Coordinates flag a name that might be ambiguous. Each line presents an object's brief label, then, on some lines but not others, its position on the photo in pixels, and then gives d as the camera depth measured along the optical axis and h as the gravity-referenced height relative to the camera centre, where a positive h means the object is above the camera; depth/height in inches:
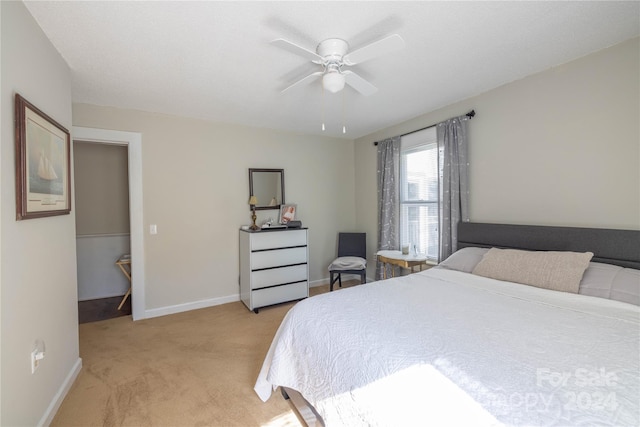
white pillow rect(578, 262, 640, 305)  64.4 -18.5
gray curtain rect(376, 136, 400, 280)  147.4 +9.1
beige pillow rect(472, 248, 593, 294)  72.5 -17.0
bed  34.7 -23.6
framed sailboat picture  54.6 +11.3
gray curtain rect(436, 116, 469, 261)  113.0 +11.8
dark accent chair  151.7 -23.0
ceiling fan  60.9 +36.8
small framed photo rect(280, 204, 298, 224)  154.1 -1.2
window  129.8 +8.9
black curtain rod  109.7 +38.3
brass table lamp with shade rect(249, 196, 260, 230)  141.8 +1.1
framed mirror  148.0 +13.3
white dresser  131.8 -27.8
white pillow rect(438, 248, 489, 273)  95.1 -18.1
